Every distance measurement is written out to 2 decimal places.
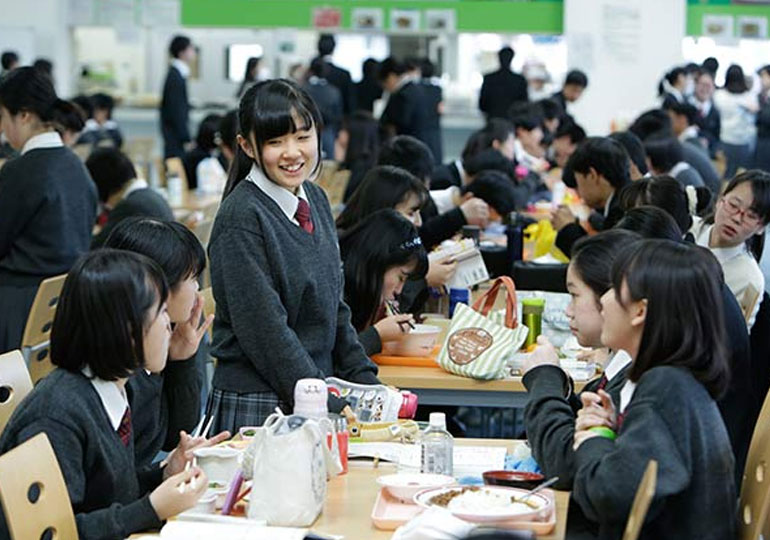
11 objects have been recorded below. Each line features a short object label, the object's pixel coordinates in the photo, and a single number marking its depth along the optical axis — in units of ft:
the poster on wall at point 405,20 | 37.73
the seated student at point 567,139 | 26.50
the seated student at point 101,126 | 33.09
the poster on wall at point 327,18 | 37.63
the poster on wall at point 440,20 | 37.65
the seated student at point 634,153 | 18.58
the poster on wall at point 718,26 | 37.85
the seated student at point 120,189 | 17.39
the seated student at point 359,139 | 28.30
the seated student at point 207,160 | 27.17
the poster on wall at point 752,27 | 38.14
